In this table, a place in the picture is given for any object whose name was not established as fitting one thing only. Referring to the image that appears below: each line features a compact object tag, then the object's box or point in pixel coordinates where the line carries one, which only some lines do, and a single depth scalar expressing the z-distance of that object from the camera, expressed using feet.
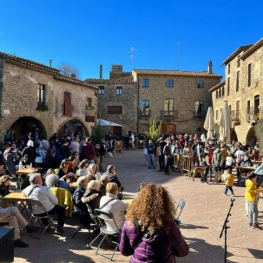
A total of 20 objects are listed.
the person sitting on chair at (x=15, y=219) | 17.57
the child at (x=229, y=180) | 32.48
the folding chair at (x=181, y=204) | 19.86
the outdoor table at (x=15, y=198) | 19.90
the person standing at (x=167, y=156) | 47.56
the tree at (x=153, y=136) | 82.53
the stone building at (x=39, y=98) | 56.80
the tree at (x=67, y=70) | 140.15
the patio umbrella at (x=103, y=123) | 91.24
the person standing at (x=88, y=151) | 43.34
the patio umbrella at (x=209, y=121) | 72.62
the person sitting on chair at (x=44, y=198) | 19.72
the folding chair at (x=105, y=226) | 16.79
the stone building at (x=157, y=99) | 122.21
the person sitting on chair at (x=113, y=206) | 17.12
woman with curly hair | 9.14
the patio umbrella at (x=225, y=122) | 58.65
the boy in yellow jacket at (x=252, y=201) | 22.50
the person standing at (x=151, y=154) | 52.34
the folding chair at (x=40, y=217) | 19.17
